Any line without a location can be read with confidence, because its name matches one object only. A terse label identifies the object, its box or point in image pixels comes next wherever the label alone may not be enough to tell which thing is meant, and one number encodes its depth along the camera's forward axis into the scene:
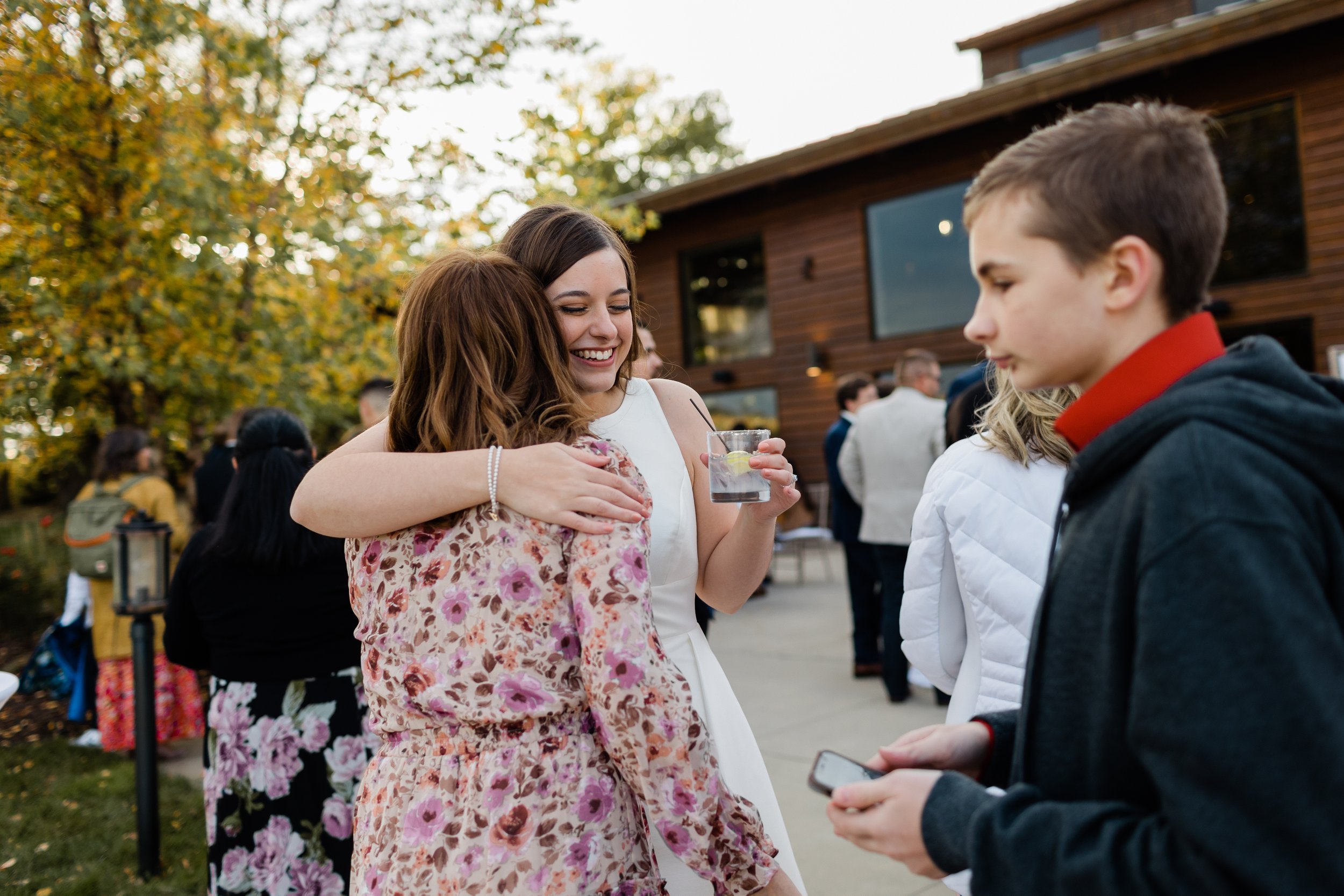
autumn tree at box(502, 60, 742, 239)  28.84
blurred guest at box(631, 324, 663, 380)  3.90
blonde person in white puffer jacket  2.04
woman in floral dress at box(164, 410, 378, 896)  3.00
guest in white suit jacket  5.69
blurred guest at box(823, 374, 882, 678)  6.29
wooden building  9.31
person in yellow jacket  5.76
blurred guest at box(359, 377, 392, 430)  5.32
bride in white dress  1.62
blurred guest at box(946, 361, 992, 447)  3.48
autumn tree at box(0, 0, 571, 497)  5.95
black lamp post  4.01
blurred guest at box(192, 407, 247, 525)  5.61
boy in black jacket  0.76
